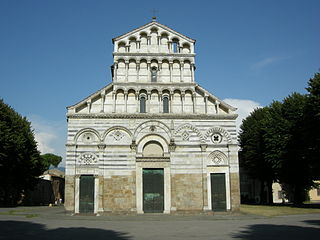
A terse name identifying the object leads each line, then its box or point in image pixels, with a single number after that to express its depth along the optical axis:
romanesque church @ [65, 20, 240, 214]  27.66
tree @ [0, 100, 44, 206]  36.44
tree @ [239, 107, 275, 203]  42.44
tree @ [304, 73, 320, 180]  29.67
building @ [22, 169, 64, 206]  53.59
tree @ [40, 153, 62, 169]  95.93
